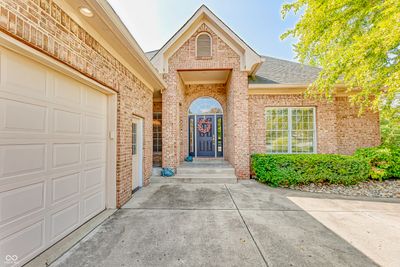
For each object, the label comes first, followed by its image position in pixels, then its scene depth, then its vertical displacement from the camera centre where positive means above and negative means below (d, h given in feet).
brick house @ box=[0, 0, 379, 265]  6.35 +2.46
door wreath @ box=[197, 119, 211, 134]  27.61 +2.23
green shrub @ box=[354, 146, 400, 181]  18.95 -2.75
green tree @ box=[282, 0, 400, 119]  12.76 +9.03
